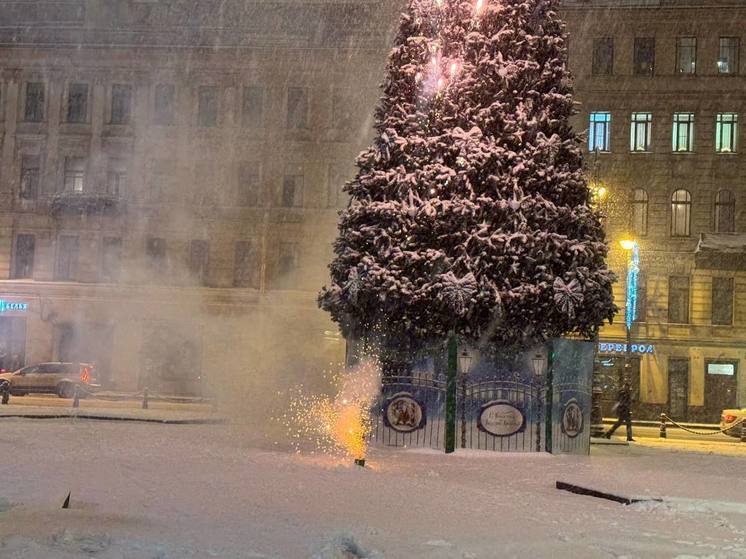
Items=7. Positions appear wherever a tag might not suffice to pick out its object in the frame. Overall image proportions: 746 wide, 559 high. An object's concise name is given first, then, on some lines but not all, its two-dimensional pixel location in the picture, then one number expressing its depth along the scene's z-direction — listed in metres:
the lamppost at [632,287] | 39.31
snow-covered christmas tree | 19.05
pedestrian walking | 27.51
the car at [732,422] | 31.33
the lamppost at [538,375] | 18.62
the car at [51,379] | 35.41
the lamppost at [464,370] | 18.64
